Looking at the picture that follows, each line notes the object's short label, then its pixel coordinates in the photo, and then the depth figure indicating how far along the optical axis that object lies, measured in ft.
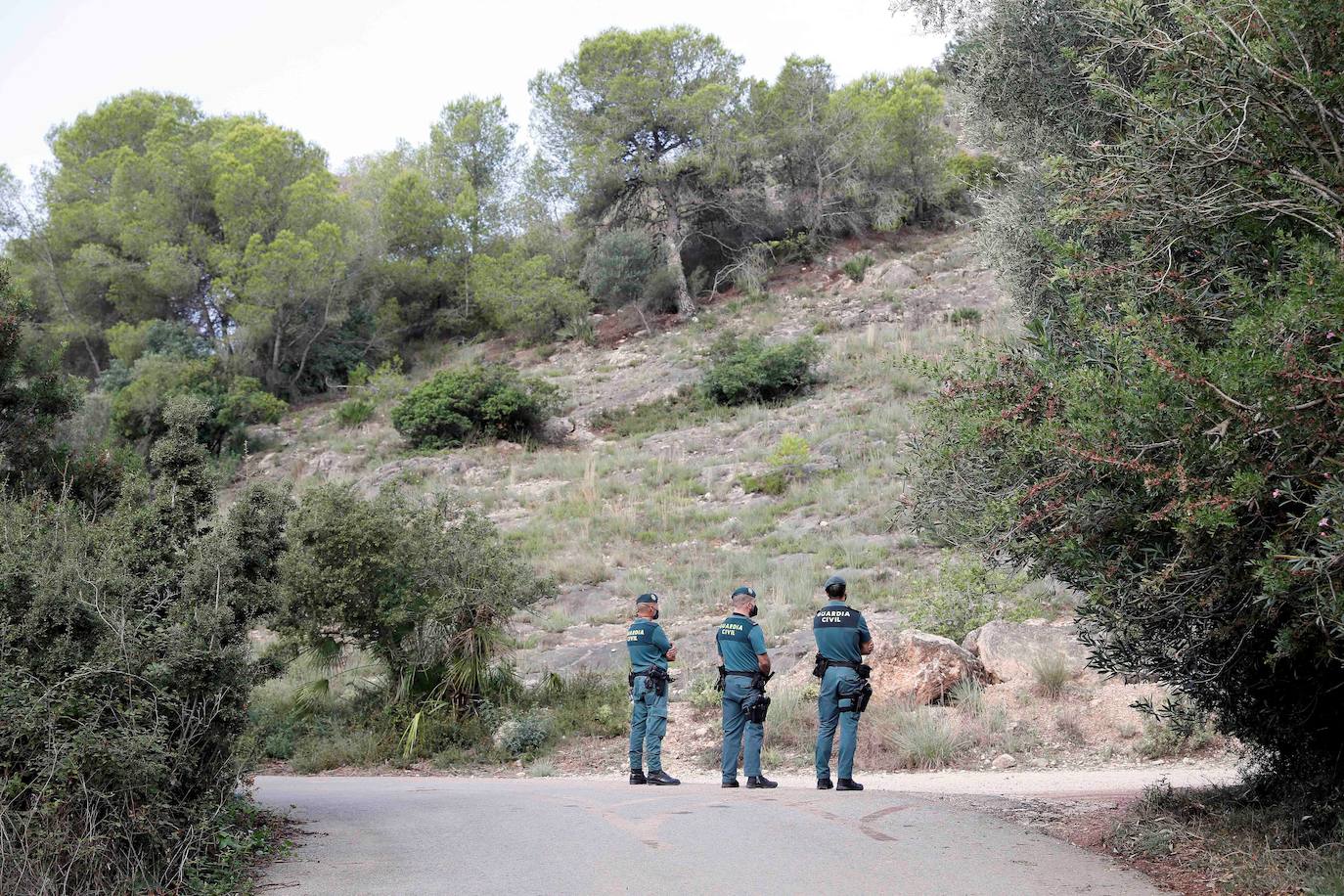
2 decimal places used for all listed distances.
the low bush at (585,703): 51.39
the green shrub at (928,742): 41.70
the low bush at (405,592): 50.44
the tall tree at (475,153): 170.09
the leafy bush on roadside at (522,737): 49.24
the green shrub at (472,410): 115.85
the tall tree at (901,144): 156.97
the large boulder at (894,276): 139.74
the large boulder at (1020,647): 47.96
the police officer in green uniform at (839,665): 35.65
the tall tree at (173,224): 138.51
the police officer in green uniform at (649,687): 38.55
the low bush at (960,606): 54.13
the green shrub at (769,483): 90.41
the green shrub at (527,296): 148.66
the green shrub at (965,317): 118.32
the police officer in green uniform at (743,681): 36.78
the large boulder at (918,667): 46.52
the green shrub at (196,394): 123.75
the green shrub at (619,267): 146.00
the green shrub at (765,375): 115.03
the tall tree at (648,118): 146.82
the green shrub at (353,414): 128.98
